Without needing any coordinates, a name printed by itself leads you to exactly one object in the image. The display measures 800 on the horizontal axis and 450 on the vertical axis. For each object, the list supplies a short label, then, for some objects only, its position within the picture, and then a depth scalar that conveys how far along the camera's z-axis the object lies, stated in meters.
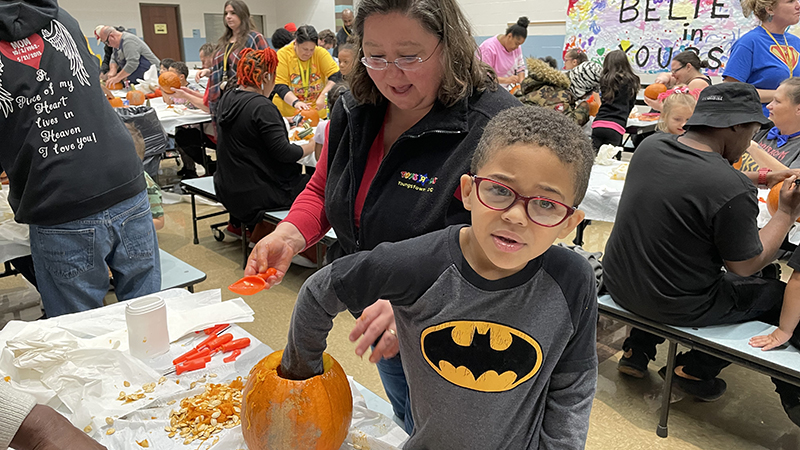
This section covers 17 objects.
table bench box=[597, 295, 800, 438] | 2.11
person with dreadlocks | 3.79
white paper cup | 1.56
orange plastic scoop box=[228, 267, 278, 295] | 1.23
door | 13.78
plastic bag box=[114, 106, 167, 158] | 4.68
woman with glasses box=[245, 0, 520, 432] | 1.29
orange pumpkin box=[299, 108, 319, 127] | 5.18
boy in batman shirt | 0.95
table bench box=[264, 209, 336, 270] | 3.83
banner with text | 7.87
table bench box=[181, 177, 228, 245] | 4.41
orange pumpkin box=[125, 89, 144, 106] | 5.89
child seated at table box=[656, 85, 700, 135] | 3.51
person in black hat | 2.21
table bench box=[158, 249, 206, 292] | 2.60
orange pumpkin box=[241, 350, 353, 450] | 1.13
